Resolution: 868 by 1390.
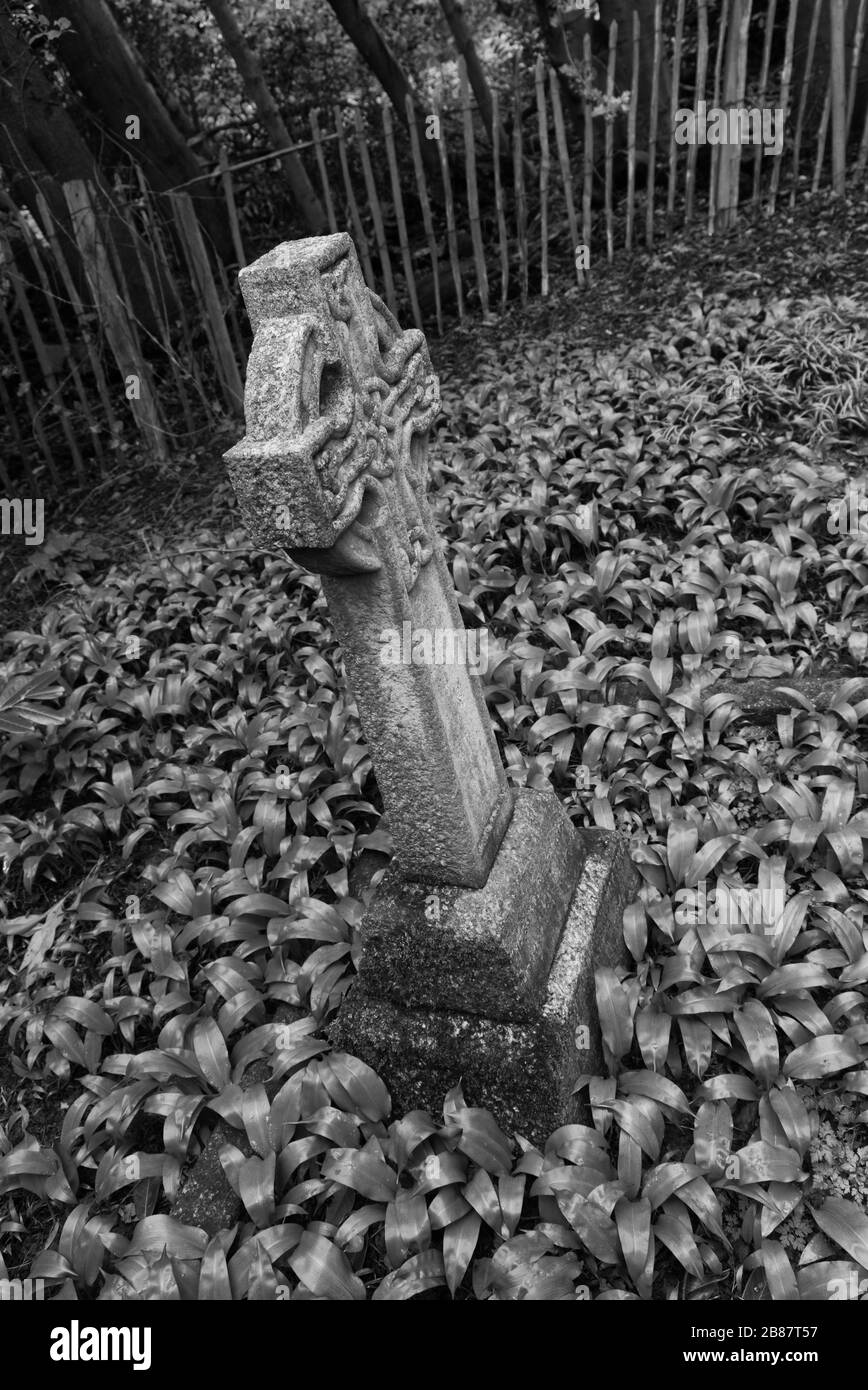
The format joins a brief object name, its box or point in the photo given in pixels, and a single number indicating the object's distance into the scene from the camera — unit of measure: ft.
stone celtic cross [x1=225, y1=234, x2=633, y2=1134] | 6.31
